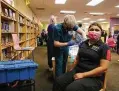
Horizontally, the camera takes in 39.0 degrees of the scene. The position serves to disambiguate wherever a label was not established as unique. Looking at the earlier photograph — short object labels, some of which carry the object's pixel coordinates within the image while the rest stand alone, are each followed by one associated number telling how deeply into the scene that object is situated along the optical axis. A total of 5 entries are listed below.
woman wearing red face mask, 1.91
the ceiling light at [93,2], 8.23
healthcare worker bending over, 2.73
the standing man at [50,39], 4.40
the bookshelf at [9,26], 3.96
